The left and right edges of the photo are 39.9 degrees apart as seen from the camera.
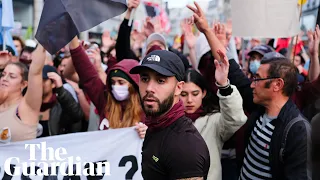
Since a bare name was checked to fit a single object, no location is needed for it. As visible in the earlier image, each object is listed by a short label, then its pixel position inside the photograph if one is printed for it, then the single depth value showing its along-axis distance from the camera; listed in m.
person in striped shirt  2.79
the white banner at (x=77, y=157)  3.69
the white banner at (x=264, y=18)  4.05
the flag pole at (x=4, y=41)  4.13
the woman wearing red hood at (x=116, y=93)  3.81
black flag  3.37
